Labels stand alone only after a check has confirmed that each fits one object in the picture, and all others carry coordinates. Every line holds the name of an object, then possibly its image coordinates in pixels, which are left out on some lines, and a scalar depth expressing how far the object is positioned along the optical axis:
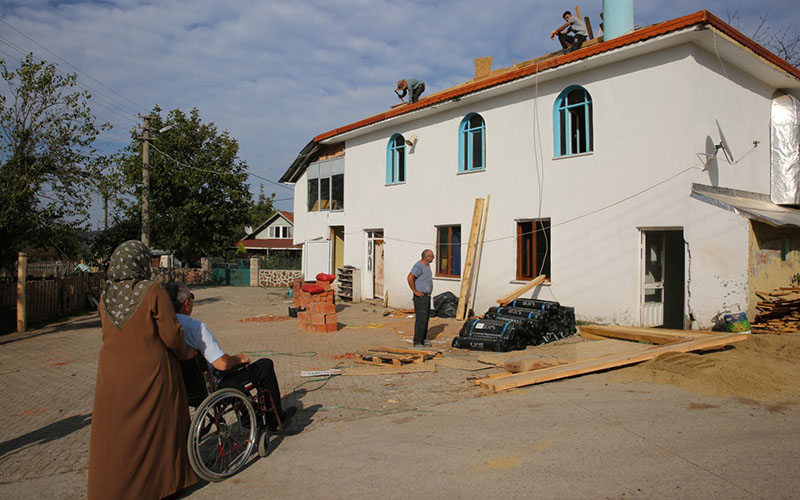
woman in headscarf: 3.49
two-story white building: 10.28
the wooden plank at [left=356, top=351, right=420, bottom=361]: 8.15
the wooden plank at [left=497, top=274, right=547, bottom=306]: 12.08
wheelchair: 3.92
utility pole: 21.05
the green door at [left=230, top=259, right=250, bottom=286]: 29.61
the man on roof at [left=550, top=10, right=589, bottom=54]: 13.96
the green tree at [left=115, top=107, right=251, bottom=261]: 28.97
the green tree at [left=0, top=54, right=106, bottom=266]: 15.57
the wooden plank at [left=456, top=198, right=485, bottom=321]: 13.74
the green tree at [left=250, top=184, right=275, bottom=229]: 73.24
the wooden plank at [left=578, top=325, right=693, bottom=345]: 8.74
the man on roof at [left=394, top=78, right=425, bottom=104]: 18.42
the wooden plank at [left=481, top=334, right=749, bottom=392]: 6.63
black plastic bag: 14.20
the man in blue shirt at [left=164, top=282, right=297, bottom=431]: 4.18
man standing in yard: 9.59
